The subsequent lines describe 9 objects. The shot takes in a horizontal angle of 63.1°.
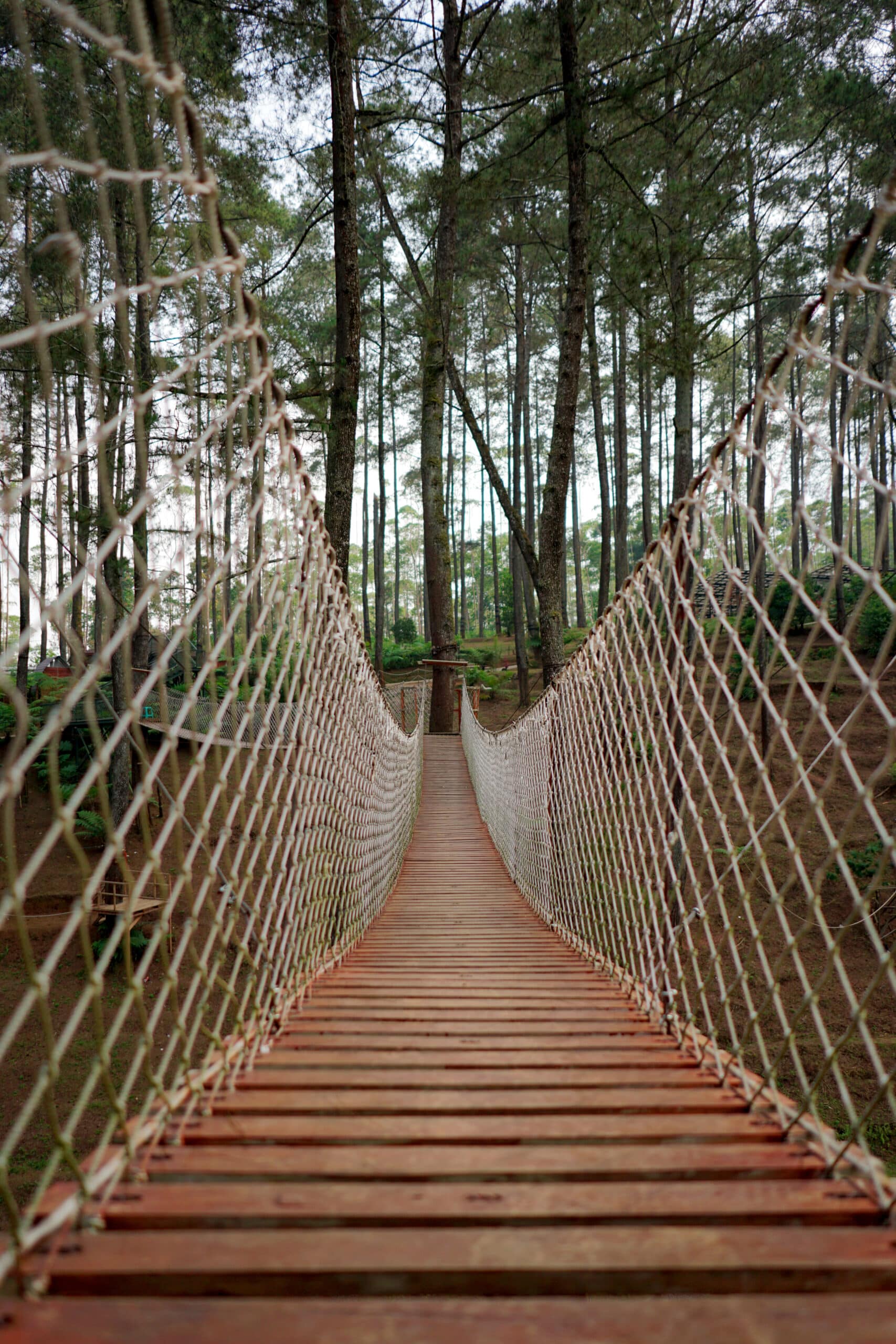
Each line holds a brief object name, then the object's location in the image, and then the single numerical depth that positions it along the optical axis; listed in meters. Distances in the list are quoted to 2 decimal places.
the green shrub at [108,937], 6.75
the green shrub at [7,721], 9.98
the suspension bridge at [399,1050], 0.58
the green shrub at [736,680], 9.59
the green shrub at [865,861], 6.38
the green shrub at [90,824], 7.53
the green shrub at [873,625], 8.71
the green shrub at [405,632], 19.64
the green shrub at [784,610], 10.85
